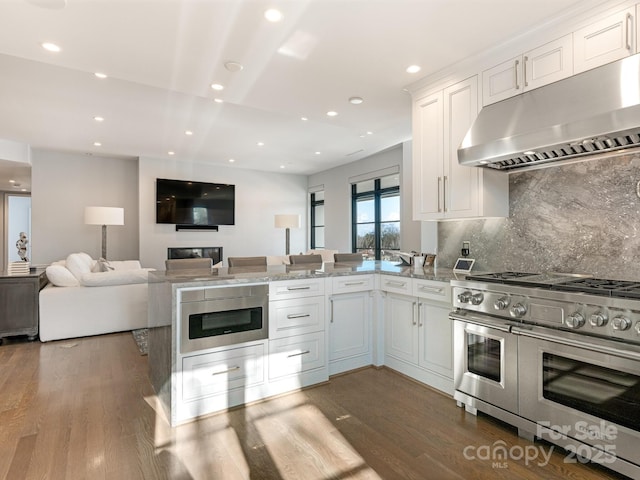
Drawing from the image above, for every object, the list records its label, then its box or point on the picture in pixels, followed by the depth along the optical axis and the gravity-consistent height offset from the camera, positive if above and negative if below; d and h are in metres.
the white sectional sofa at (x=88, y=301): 4.12 -0.77
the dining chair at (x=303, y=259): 3.90 -0.23
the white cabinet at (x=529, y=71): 2.18 +1.14
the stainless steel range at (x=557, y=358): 1.68 -0.69
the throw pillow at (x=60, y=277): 4.20 -0.45
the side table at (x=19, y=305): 4.02 -0.76
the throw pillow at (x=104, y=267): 4.84 -0.39
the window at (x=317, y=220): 9.20 +0.51
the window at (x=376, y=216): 6.81 +0.48
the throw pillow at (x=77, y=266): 4.42 -0.34
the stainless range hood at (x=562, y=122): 1.77 +0.67
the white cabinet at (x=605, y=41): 1.91 +1.14
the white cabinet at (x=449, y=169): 2.71 +0.60
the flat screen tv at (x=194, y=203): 7.30 +0.81
